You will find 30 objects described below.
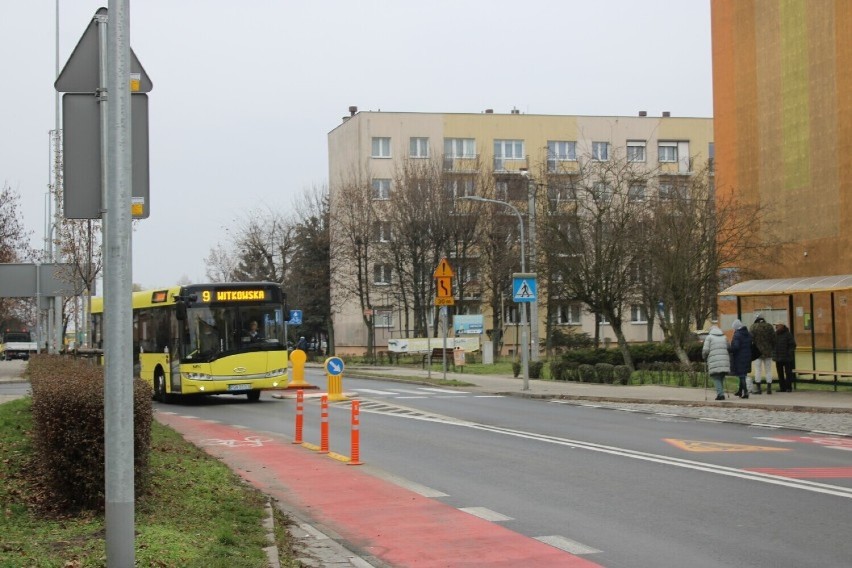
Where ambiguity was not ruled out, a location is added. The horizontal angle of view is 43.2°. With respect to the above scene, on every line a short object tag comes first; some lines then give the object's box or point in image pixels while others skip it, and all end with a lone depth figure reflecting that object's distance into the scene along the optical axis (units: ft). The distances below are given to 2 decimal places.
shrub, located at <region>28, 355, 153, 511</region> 28.60
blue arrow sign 82.99
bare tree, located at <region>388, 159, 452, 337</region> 193.36
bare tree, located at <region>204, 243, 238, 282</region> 275.16
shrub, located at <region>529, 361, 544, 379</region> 125.18
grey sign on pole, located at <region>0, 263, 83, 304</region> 122.52
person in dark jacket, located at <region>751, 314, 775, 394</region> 85.10
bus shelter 87.25
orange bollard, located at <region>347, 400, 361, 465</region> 47.44
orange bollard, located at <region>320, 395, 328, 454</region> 51.52
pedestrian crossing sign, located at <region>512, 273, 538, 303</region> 103.45
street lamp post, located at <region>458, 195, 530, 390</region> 101.15
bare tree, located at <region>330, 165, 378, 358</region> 203.82
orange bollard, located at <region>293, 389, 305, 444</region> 57.33
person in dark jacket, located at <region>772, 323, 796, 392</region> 87.71
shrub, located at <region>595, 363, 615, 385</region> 110.32
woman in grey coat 80.59
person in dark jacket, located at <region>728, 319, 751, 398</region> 82.48
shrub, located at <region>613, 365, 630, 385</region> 107.24
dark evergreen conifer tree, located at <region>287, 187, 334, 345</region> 236.43
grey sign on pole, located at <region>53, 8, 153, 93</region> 20.80
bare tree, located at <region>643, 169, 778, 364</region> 119.24
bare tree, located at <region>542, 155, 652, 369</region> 126.11
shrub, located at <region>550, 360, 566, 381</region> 120.37
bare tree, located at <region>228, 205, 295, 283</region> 249.14
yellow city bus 88.99
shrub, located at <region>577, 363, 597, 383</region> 113.19
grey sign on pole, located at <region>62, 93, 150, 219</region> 20.30
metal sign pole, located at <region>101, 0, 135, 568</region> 19.61
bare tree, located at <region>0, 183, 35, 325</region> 158.00
